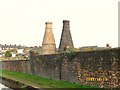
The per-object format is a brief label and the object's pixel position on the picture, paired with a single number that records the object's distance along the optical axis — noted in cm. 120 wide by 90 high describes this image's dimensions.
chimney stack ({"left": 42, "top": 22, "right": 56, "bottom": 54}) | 2224
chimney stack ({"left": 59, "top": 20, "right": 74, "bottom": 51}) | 2161
